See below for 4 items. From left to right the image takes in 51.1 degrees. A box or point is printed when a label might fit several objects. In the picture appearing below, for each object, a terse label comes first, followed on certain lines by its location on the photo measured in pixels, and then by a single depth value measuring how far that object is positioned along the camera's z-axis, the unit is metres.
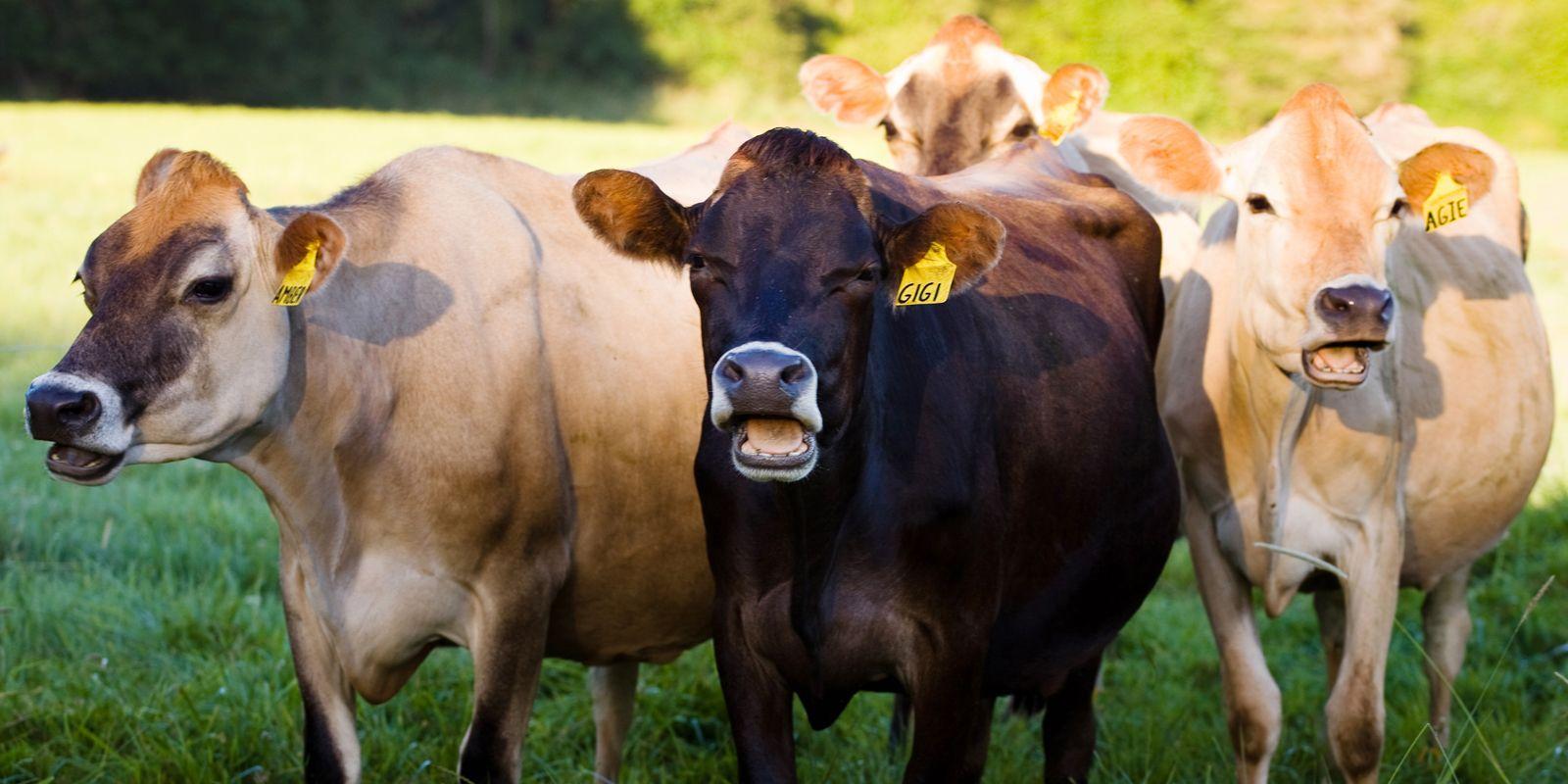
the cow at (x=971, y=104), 6.66
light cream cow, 4.46
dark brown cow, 3.31
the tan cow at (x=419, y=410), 3.78
